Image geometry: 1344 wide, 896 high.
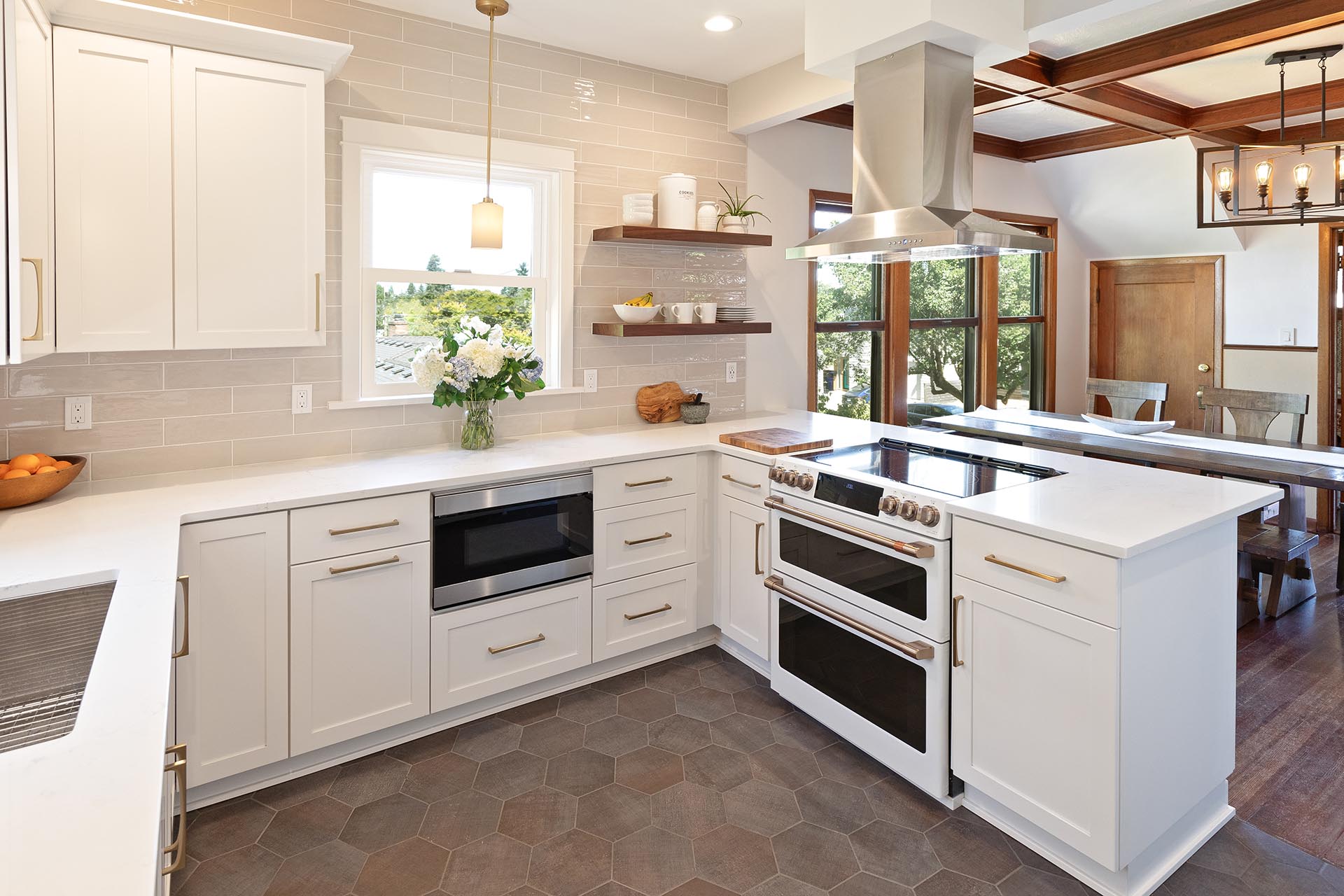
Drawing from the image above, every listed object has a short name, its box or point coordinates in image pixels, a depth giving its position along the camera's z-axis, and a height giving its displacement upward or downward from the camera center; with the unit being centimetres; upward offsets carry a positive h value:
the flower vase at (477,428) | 308 -3
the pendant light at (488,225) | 275 +69
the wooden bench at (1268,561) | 363 -67
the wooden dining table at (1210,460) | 320 -17
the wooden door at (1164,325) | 552 +70
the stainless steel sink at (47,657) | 141 -48
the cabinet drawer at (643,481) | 298 -24
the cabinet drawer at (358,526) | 234 -33
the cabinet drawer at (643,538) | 302 -47
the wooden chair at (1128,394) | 499 +18
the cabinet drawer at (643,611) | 305 -77
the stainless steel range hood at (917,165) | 246 +84
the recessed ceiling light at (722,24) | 304 +156
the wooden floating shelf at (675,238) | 338 +82
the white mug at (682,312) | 357 +49
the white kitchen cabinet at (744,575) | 301 -62
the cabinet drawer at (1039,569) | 183 -37
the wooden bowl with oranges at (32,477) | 215 -16
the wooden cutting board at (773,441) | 293 -8
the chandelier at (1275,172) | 336 +116
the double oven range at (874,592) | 226 -55
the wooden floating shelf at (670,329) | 342 +41
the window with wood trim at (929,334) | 448 +55
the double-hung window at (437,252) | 299 +70
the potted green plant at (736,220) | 372 +95
